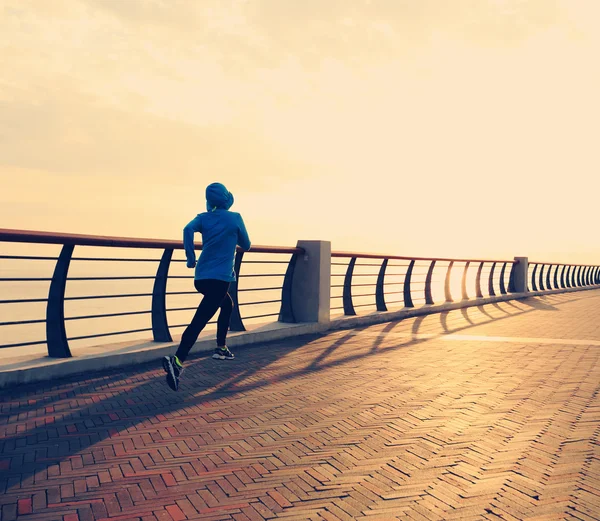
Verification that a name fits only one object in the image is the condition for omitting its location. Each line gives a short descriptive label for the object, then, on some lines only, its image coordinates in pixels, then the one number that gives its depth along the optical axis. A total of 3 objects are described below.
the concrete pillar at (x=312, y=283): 10.16
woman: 6.35
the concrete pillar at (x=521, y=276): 23.28
